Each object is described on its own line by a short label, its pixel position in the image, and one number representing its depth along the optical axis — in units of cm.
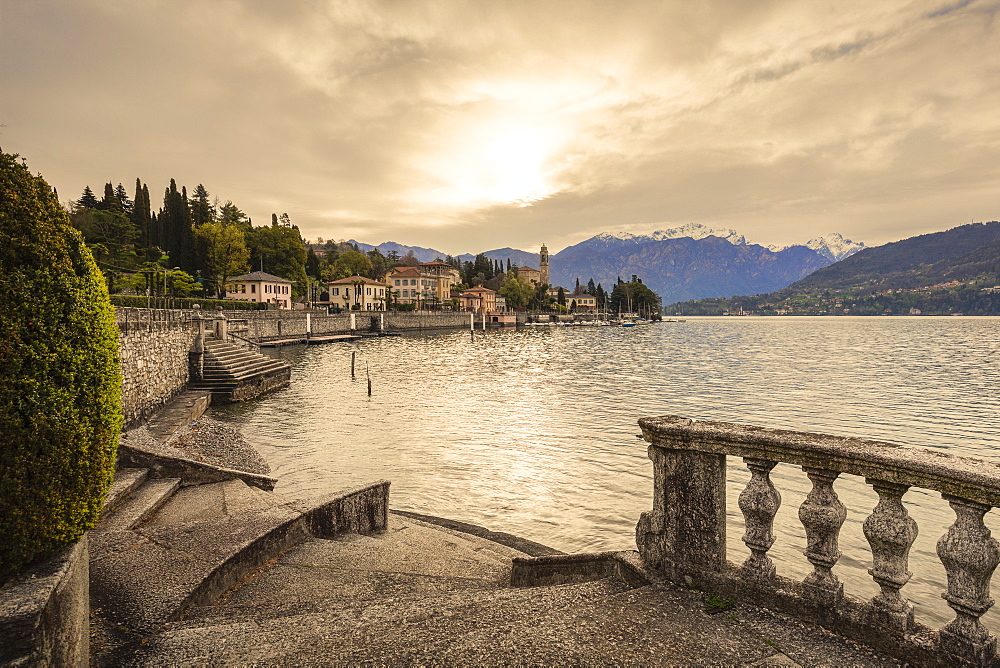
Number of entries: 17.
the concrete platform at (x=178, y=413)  1515
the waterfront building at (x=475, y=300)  15525
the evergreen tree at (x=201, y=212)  9431
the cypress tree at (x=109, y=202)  7300
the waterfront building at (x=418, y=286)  14346
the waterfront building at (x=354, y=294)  11088
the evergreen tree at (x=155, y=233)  8062
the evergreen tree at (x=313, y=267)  11750
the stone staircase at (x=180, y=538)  418
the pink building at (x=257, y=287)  8200
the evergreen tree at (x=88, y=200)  9138
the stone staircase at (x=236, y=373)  2575
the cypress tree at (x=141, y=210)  7456
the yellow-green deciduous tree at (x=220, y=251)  7994
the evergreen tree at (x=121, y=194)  10755
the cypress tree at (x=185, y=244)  7625
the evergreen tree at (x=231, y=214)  11375
